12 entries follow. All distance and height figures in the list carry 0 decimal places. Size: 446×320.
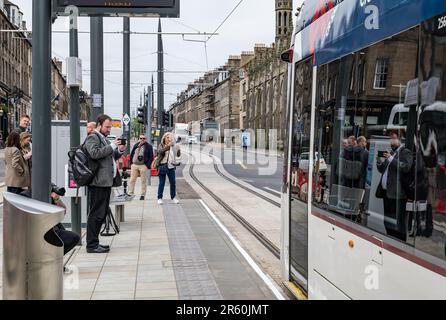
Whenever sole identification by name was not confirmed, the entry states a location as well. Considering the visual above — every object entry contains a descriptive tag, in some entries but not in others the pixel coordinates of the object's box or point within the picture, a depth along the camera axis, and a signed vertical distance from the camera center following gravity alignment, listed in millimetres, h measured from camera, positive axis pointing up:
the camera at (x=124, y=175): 13411 -959
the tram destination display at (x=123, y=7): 6754 +1514
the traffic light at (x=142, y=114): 27797 +888
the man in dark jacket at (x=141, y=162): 15359 -750
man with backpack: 7773 -619
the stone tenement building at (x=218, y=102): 108750 +6935
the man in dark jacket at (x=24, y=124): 9720 +127
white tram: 3105 -84
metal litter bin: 3062 -636
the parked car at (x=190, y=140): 90938 -925
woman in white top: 14516 -664
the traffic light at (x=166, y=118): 30020 +774
